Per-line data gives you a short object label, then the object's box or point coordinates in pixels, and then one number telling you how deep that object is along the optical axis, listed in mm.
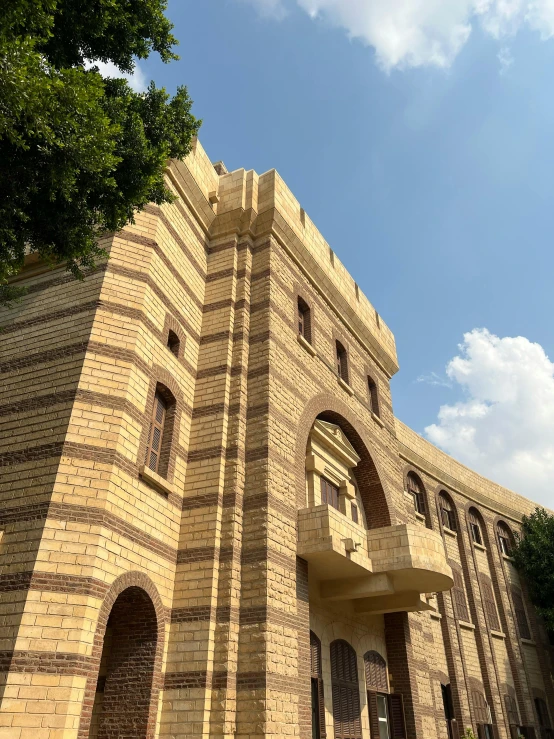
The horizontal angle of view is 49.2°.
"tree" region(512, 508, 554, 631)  24797
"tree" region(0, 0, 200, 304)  6305
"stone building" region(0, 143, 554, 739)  8156
